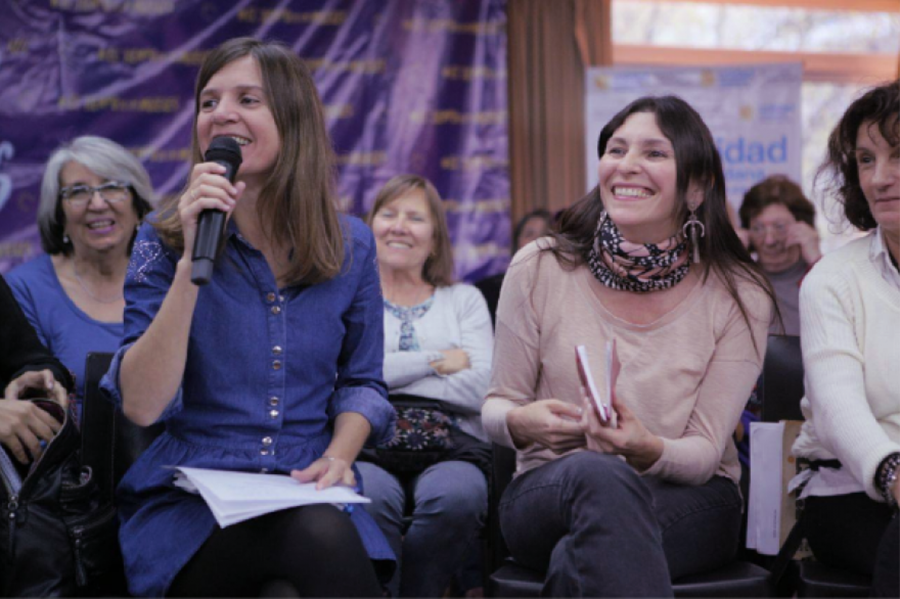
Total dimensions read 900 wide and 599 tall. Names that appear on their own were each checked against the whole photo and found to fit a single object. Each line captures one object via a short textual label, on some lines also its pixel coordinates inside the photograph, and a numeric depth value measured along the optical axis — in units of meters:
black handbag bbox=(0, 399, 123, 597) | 1.84
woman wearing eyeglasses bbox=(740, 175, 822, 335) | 3.97
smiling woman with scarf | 2.02
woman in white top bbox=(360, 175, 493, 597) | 2.78
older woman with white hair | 3.02
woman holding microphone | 1.64
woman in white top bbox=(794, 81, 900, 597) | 2.02
